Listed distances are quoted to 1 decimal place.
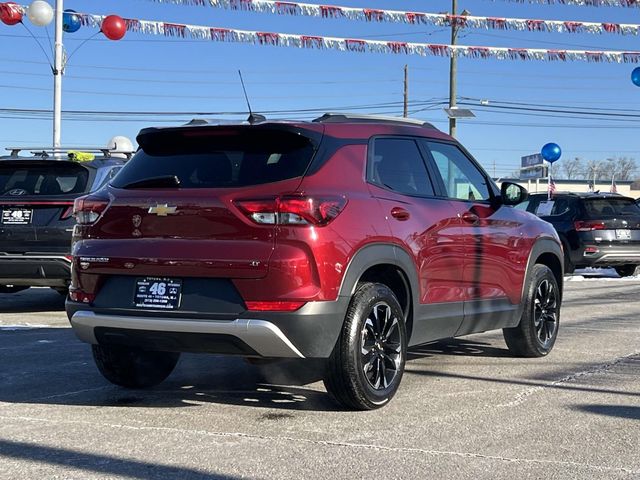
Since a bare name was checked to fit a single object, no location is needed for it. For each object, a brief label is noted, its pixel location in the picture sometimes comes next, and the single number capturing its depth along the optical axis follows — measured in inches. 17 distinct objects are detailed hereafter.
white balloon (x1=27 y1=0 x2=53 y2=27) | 610.9
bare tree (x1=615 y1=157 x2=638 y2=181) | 4828.5
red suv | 178.2
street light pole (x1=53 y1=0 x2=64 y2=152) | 655.1
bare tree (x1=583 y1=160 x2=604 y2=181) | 4277.3
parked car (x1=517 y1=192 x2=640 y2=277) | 583.8
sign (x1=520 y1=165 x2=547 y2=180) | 1926.2
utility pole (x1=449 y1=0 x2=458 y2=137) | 1256.2
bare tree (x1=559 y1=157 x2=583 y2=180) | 4647.4
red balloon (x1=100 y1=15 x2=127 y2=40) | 628.7
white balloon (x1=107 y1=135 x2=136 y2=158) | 679.7
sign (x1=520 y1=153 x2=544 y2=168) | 2106.3
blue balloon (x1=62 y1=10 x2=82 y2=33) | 648.4
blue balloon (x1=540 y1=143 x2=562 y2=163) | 1056.2
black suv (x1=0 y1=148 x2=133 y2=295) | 343.6
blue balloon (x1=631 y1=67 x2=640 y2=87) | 737.0
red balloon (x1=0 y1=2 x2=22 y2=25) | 605.9
